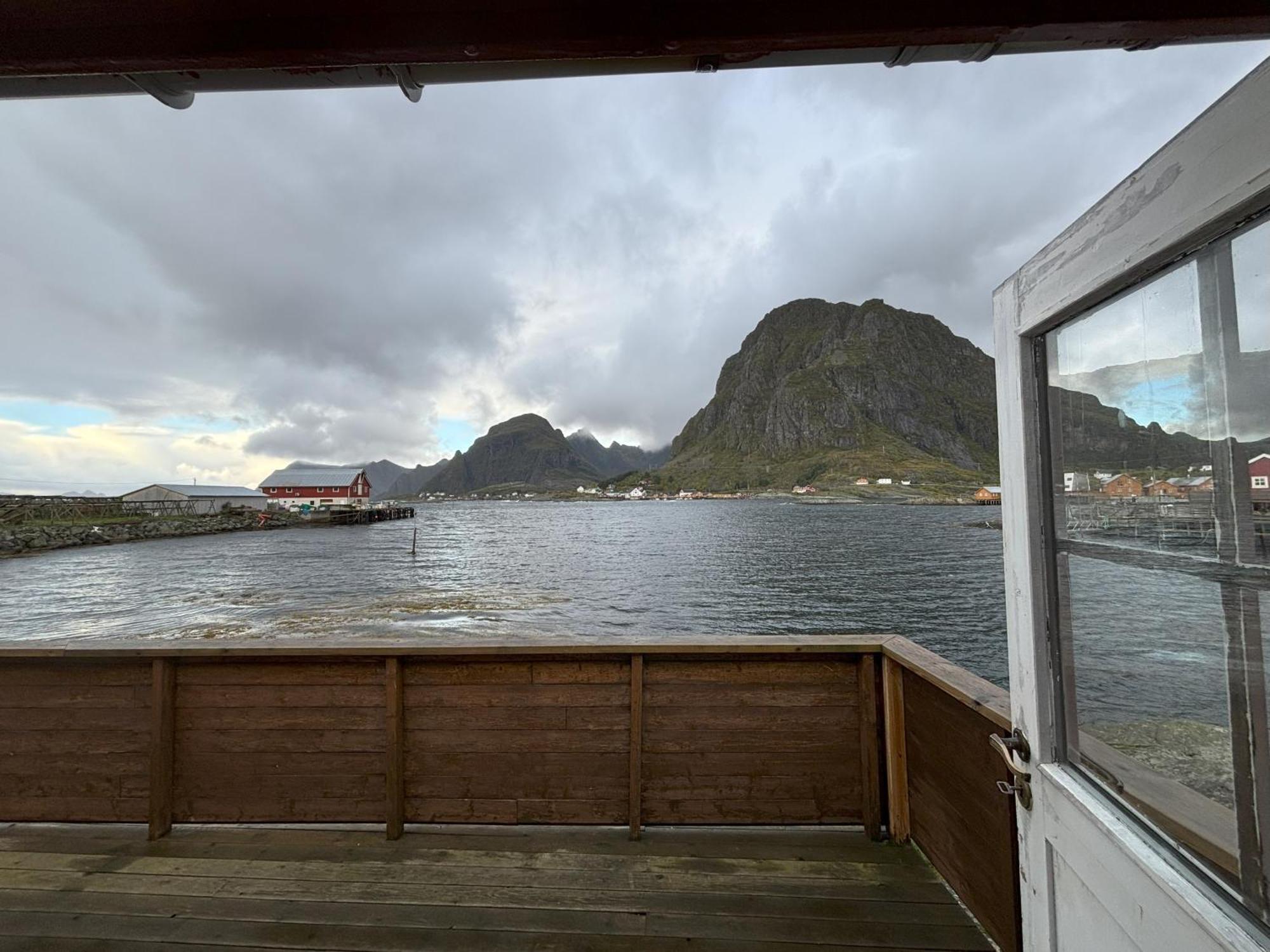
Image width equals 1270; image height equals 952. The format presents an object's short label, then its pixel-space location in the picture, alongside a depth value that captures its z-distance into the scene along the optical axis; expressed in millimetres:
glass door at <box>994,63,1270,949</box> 781
